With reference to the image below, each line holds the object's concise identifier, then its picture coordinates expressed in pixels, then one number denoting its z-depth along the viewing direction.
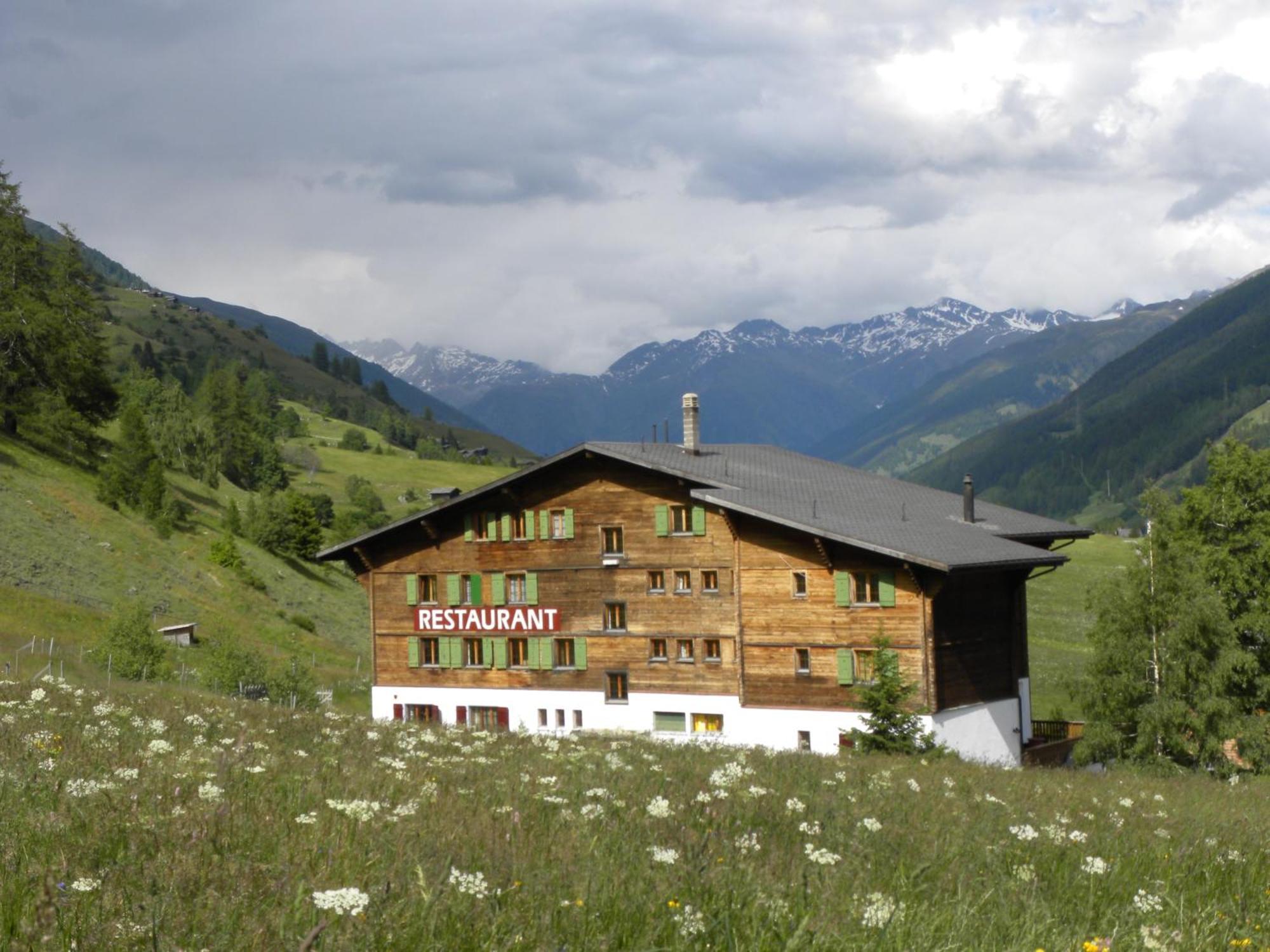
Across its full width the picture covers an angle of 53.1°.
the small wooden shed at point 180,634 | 63.28
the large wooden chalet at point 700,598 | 42.34
